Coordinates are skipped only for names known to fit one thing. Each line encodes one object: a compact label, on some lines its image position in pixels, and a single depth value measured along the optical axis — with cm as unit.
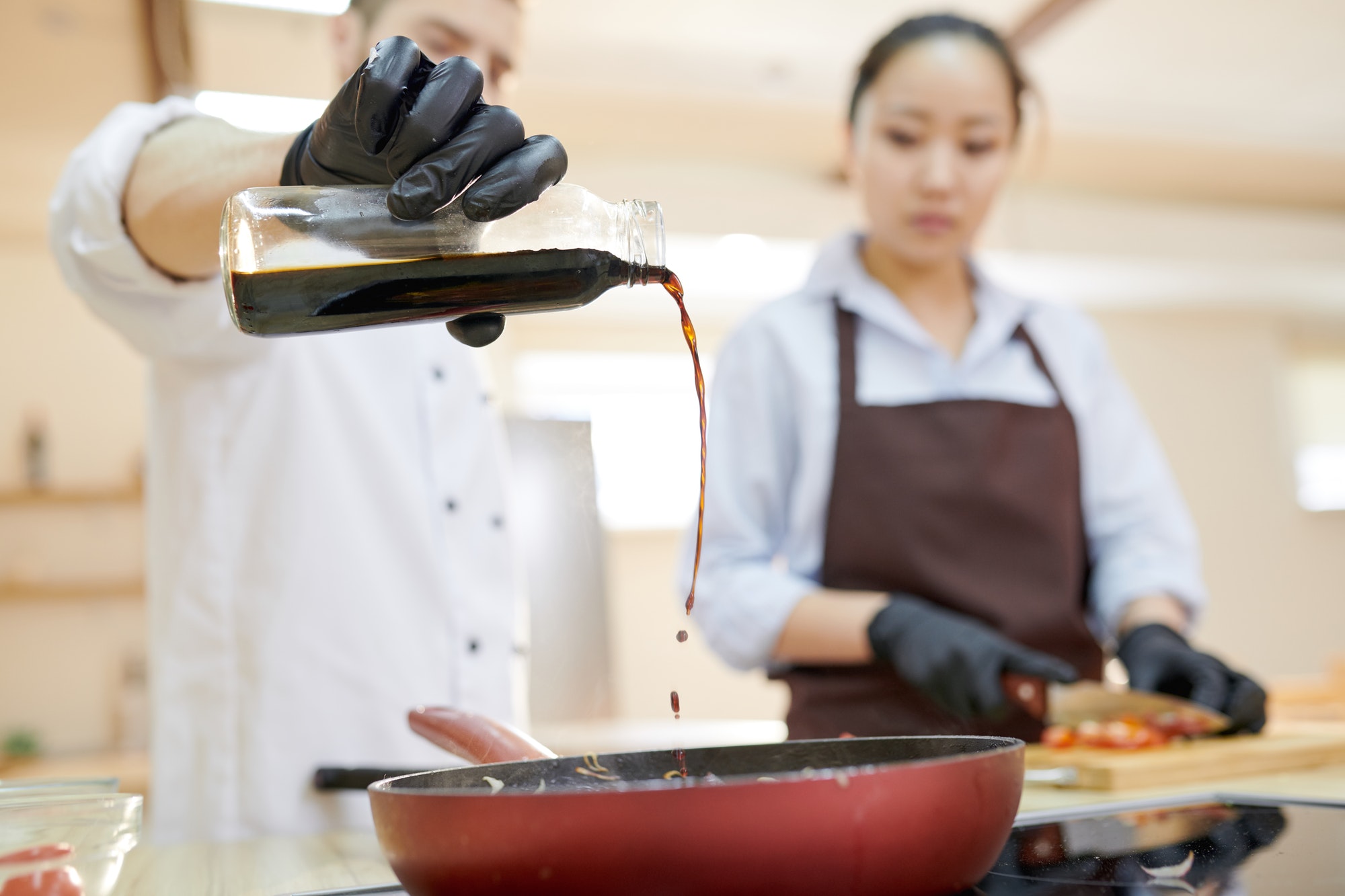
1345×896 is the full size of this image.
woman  137
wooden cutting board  97
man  117
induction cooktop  54
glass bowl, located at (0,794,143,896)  48
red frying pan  46
